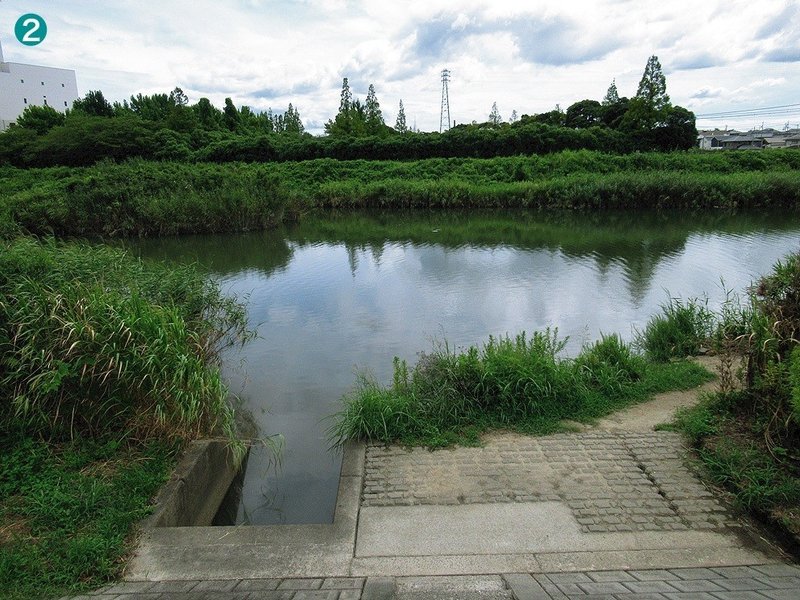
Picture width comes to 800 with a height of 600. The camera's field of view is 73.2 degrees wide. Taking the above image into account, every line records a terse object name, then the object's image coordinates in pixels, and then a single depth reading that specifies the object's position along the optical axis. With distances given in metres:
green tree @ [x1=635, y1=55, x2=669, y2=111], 32.59
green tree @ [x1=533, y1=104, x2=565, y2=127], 38.19
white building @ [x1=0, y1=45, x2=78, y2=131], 45.88
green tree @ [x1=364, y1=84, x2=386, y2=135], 44.53
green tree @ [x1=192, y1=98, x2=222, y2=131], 40.99
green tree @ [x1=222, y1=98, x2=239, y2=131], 43.09
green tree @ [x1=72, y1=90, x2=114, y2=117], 40.25
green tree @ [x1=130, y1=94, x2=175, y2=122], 44.16
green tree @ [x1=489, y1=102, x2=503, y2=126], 53.59
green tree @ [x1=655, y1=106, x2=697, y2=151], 32.06
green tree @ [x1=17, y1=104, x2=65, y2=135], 36.81
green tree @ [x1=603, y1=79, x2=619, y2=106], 40.53
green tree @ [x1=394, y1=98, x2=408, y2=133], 52.56
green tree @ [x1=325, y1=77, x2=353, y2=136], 41.59
